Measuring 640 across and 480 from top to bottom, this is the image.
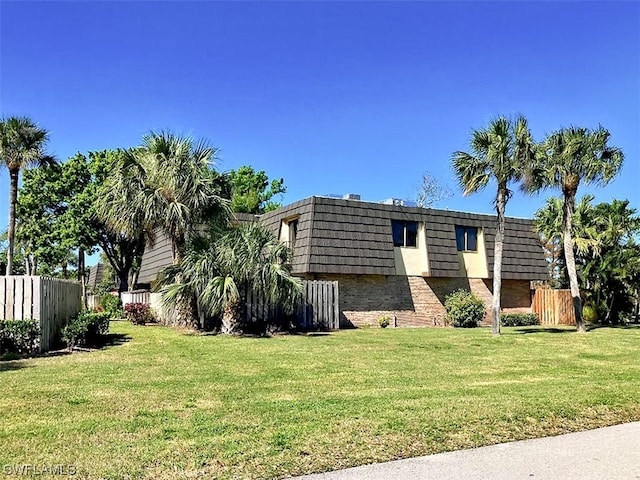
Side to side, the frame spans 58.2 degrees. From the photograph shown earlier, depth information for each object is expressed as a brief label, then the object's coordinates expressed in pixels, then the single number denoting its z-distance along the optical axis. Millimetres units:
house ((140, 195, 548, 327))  22594
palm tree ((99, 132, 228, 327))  18469
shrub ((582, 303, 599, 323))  27469
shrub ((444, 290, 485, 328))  24031
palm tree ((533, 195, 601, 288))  26750
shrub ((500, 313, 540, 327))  25812
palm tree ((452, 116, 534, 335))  18906
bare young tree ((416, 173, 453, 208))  44038
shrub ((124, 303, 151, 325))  21719
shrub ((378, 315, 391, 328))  23500
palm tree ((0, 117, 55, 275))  23219
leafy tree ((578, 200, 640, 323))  25859
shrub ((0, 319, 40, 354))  11234
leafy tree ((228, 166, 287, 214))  45906
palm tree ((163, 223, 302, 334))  17203
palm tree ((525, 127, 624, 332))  19734
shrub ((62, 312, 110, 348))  12562
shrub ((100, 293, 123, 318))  28258
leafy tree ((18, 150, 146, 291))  34188
